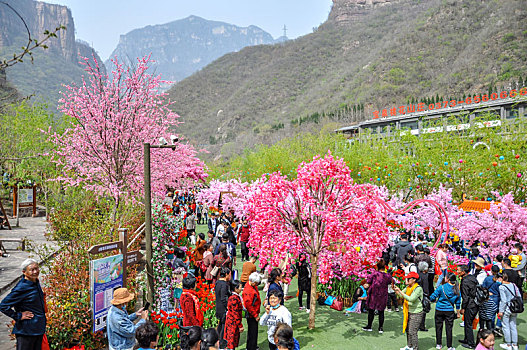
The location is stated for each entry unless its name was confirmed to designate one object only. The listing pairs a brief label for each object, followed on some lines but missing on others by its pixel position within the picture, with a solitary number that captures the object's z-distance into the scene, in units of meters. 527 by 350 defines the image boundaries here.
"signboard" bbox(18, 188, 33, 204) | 23.45
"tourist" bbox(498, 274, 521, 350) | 7.22
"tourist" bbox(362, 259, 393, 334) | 8.02
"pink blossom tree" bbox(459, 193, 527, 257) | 10.38
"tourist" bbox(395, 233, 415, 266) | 10.59
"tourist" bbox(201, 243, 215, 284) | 9.59
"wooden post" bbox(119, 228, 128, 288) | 7.32
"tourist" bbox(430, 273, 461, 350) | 7.19
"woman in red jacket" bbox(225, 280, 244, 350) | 6.43
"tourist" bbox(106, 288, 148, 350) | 5.31
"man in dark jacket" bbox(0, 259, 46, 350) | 5.41
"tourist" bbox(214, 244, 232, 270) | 9.29
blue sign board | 6.37
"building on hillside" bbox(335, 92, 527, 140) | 42.88
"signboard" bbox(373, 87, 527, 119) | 48.91
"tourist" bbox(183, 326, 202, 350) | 4.27
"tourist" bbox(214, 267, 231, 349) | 7.02
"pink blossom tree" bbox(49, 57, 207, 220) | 12.36
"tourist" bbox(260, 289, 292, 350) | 5.84
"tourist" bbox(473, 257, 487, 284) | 8.29
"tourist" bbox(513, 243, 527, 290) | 8.62
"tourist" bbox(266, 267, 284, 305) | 7.26
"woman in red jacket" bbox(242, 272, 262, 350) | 6.70
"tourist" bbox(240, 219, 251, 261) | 13.87
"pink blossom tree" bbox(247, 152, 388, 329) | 7.74
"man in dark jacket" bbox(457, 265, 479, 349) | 7.33
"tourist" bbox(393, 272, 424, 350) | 6.97
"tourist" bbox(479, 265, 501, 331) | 7.37
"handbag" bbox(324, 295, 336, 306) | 9.79
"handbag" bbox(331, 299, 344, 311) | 9.60
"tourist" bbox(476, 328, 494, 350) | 5.02
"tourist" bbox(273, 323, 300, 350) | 4.06
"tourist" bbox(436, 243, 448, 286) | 9.57
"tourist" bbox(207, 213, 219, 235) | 15.16
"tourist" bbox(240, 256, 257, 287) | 7.86
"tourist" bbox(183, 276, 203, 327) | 6.32
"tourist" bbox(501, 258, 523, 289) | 7.98
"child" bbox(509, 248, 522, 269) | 8.88
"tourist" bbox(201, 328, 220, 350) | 4.27
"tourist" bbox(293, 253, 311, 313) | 9.59
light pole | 7.62
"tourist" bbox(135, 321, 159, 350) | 4.44
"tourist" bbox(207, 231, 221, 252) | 11.34
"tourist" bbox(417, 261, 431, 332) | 8.19
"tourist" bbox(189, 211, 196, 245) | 16.93
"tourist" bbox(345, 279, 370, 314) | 9.16
